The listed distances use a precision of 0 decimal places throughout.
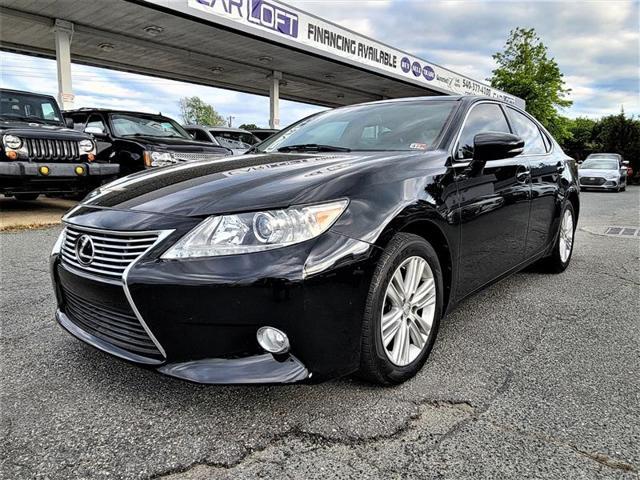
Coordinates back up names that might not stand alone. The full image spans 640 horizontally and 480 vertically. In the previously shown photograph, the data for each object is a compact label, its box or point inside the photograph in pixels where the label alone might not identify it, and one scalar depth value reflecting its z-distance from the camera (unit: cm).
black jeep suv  650
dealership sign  1222
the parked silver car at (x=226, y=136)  1049
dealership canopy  1221
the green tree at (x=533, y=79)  3197
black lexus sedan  180
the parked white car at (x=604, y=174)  1833
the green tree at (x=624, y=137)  2804
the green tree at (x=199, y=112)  6700
